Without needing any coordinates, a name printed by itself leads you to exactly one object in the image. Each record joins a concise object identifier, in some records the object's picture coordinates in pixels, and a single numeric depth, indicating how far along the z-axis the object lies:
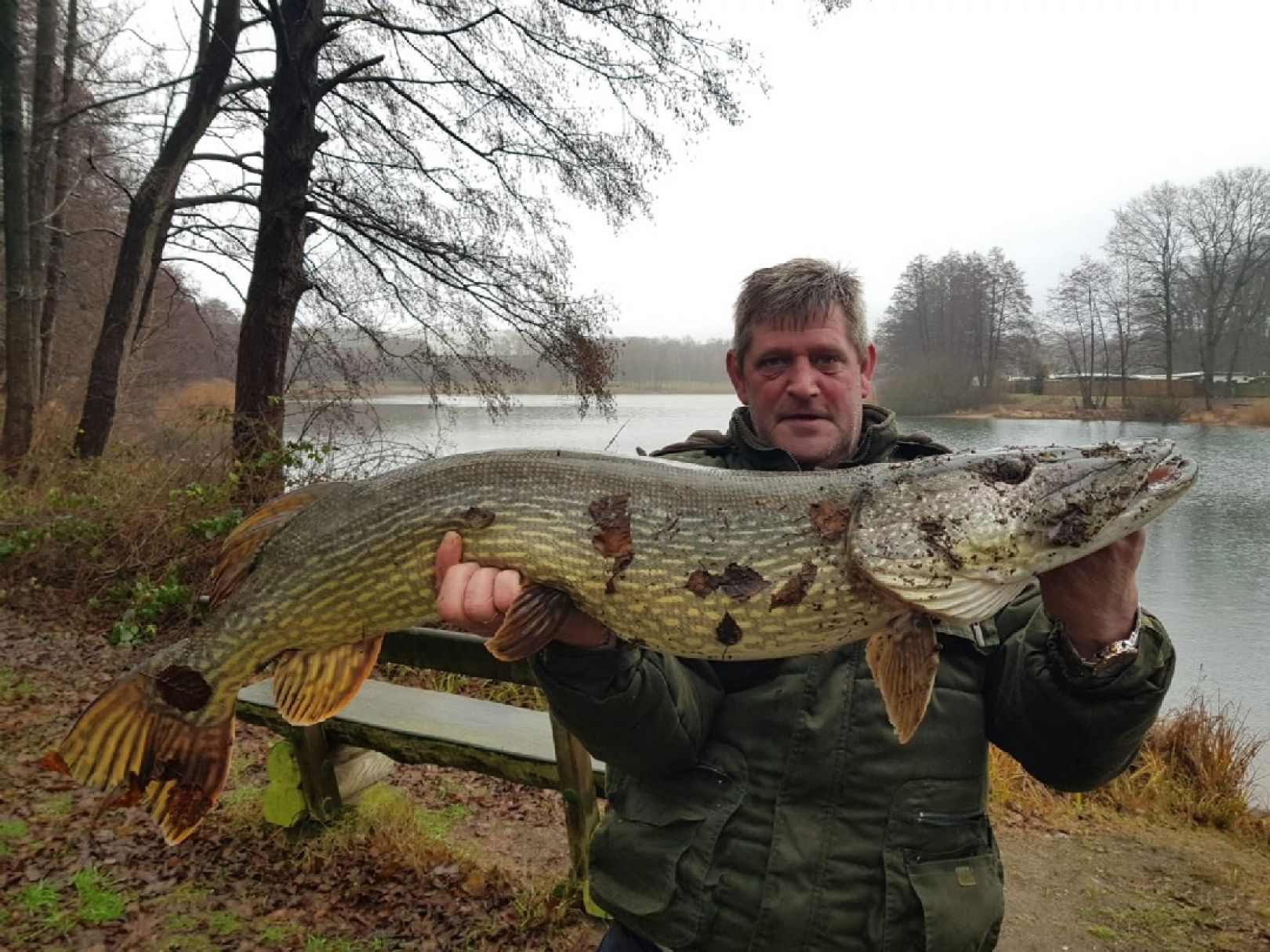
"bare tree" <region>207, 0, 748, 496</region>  5.95
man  1.35
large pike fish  1.36
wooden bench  2.44
